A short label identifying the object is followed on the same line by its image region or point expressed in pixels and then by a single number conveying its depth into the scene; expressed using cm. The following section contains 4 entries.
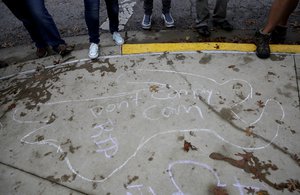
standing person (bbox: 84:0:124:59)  289
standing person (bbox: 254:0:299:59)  279
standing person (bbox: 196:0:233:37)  321
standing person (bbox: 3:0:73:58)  290
